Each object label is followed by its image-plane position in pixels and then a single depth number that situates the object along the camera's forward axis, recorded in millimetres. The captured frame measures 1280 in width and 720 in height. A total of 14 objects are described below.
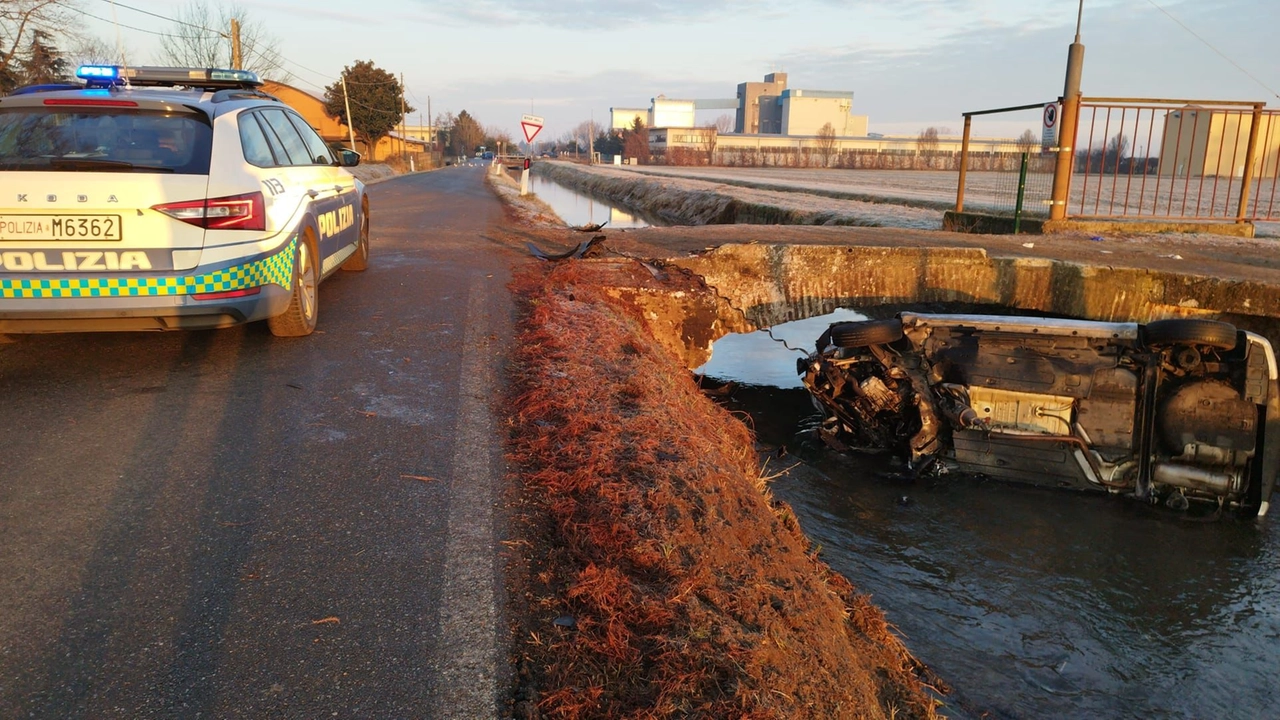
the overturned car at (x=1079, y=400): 6566
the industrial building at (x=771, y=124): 103188
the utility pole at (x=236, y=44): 35531
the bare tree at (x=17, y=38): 30656
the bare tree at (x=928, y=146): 86812
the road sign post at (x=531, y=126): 27000
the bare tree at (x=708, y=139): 102131
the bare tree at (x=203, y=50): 44500
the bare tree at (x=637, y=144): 111562
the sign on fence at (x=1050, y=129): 13278
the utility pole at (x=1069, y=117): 12953
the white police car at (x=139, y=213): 4762
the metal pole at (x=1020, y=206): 13781
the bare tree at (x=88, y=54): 37125
